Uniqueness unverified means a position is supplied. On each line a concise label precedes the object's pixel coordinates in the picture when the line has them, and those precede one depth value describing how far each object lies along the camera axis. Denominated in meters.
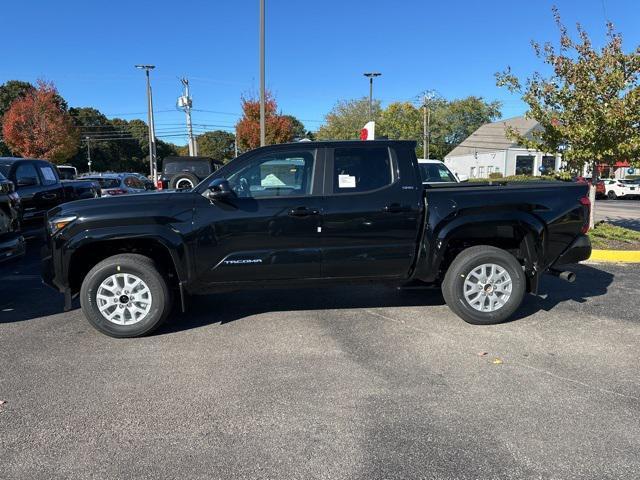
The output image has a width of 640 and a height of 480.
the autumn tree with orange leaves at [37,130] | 36.12
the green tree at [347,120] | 57.66
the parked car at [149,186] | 22.90
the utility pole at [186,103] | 43.03
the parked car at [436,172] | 11.21
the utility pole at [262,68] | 15.98
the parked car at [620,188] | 29.27
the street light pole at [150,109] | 36.78
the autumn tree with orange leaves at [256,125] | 33.38
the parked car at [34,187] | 9.16
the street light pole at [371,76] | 40.41
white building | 51.25
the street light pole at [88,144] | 71.66
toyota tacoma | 4.72
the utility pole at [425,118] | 49.10
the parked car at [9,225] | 5.93
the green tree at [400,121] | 58.19
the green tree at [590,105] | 9.32
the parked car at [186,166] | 16.31
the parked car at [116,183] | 17.09
